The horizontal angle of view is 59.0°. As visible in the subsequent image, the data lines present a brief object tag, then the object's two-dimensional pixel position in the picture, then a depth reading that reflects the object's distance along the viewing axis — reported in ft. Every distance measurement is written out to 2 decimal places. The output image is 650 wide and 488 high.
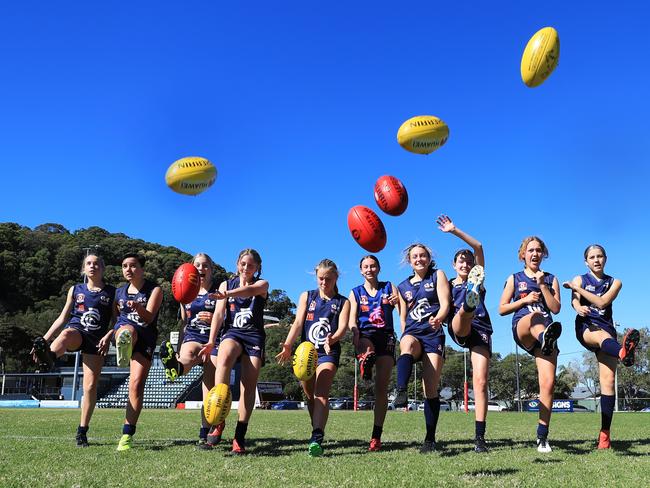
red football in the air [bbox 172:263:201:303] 22.36
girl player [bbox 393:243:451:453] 21.24
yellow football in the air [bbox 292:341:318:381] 19.81
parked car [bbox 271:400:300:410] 161.99
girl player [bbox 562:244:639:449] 22.29
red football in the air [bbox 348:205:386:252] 24.34
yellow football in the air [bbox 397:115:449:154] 29.55
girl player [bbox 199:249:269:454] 20.95
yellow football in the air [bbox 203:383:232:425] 18.88
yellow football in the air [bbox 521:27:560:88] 26.66
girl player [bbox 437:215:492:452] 19.34
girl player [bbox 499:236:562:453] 21.13
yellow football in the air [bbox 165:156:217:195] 29.71
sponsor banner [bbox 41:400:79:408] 122.86
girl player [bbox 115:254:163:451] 21.59
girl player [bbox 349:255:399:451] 22.41
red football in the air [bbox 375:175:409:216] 27.14
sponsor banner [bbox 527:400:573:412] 164.10
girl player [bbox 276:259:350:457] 21.29
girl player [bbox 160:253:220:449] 24.28
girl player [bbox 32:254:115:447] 23.18
